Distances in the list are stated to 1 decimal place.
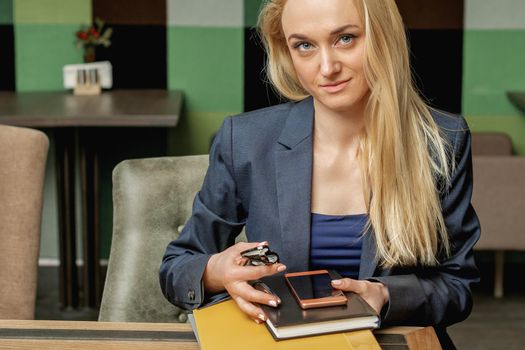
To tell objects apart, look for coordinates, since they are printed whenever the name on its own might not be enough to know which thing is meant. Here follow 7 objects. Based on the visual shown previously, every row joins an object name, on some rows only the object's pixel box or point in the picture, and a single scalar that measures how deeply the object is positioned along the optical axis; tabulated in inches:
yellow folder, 53.7
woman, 66.9
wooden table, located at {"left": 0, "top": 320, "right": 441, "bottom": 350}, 58.3
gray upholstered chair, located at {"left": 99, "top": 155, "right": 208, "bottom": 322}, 80.4
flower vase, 182.2
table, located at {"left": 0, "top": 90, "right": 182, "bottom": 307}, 161.0
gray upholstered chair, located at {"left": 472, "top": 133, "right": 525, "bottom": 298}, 157.3
